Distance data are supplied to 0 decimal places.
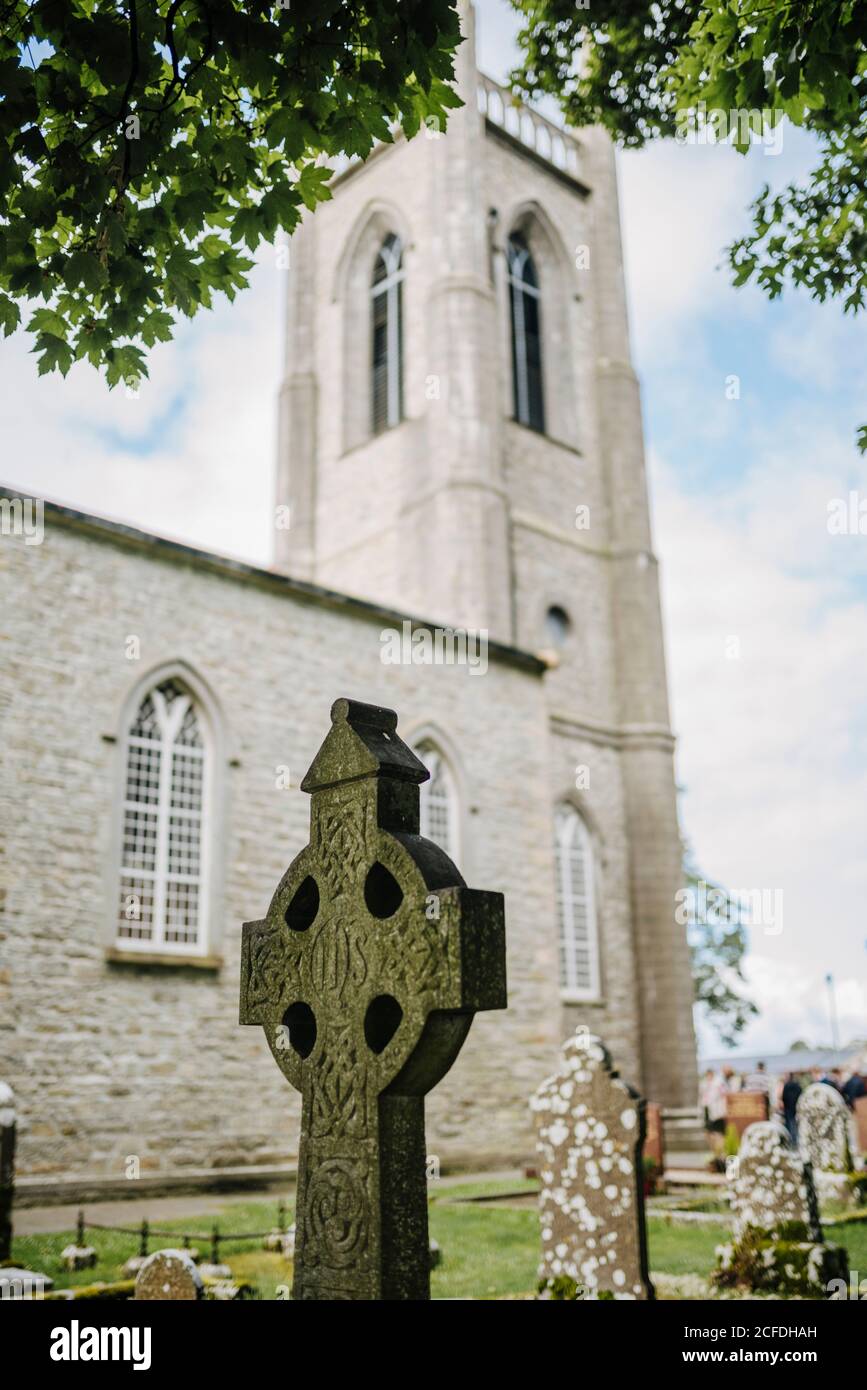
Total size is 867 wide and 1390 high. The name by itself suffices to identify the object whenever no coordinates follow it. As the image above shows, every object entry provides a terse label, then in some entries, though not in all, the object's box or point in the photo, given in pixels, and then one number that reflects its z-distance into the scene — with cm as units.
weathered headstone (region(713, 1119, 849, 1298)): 691
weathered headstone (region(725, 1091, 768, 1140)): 1717
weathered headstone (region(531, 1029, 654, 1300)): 662
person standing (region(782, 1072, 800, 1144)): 1504
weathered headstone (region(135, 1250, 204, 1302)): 456
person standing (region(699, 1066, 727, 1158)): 2061
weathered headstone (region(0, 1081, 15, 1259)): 699
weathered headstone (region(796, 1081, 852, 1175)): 1356
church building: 1227
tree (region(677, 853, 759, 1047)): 3734
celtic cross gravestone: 351
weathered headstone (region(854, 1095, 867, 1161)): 1638
